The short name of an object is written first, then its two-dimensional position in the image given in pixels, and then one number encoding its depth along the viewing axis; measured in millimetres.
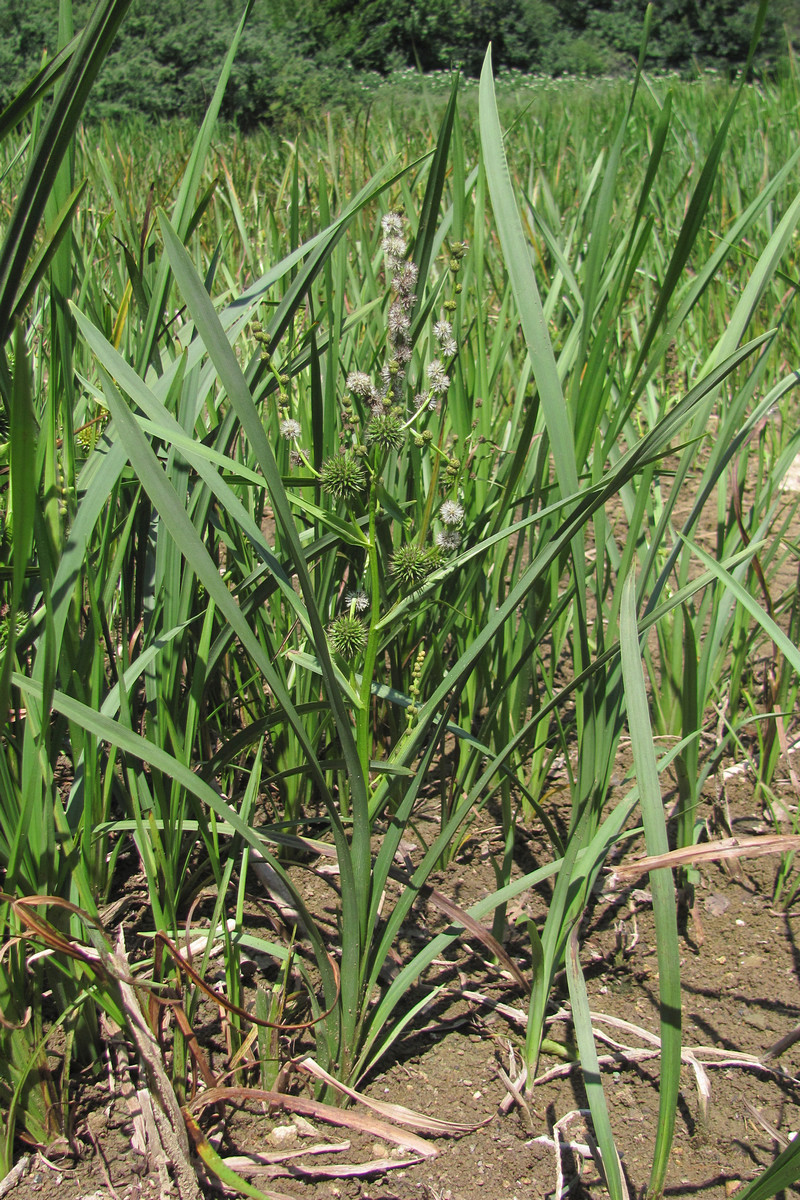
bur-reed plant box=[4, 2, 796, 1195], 716
